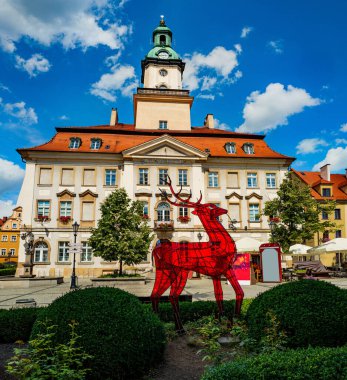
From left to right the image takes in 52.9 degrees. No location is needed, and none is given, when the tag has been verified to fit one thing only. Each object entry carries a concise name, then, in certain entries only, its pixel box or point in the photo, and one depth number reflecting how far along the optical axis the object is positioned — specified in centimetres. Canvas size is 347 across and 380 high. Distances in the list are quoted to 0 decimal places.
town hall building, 3312
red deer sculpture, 859
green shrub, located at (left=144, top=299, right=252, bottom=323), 984
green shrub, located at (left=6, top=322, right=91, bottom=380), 414
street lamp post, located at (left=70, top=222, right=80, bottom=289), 2108
